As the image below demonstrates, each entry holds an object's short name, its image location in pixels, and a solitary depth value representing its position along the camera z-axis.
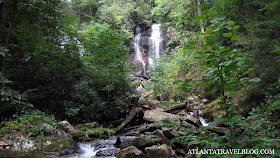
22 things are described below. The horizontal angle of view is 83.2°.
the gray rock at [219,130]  4.31
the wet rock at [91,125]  8.03
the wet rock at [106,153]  5.28
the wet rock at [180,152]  4.63
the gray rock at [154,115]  8.25
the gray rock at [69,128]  6.79
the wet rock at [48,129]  5.90
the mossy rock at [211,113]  8.08
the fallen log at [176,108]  9.74
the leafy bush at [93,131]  7.36
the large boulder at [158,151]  4.27
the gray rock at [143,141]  4.91
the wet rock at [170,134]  5.25
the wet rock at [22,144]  4.56
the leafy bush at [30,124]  5.24
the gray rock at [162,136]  5.16
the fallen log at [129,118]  8.42
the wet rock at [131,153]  4.38
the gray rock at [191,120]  7.05
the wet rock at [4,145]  4.29
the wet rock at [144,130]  7.29
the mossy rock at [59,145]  5.18
